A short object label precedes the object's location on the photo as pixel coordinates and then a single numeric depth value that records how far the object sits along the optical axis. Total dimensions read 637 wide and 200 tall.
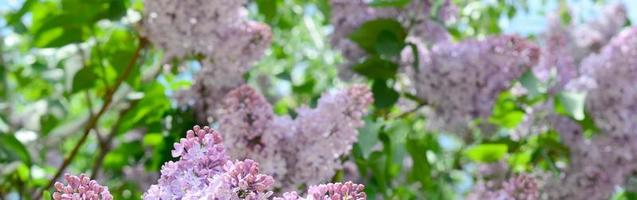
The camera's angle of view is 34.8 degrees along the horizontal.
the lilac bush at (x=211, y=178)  0.97
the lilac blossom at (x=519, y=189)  1.93
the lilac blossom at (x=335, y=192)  0.95
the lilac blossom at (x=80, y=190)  0.95
